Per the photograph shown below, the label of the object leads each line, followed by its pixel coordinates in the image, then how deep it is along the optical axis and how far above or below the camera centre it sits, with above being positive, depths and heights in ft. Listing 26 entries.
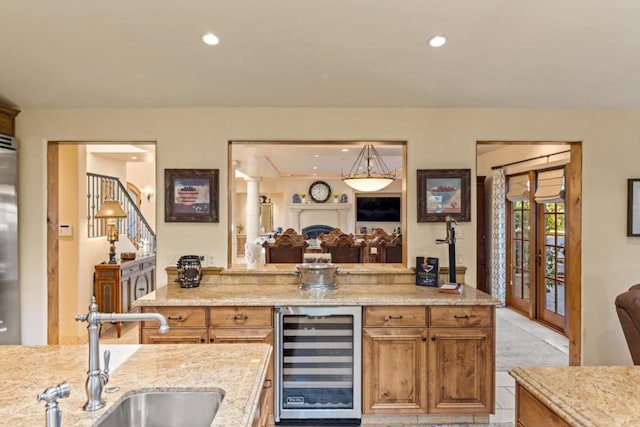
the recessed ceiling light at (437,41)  8.41 +3.83
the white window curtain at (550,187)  15.92 +1.18
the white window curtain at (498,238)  19.94 -1.24
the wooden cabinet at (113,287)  14.73 -2.84
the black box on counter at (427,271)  10.56 -1.58
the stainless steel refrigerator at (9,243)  10.57 -0.82
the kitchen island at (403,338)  9.11 -2.94
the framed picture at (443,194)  11.24 +0.59
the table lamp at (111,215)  15.04 -0.04
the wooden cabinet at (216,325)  9.14 -2.65
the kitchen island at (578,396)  3.80 -1.99
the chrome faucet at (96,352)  4.16 -1.52
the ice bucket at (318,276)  10.41 -1.68
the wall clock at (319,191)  41.42 +2.49
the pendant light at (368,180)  20.17 +1.82
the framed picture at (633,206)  11.16 +0.23
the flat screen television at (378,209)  40.70 +0.54
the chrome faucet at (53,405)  3.21 -1.62
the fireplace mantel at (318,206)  41.01 +0.86
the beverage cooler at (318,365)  9.14 -3.62
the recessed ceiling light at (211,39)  8.36 +3.86
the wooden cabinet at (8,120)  10.66 +2.65
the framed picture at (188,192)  11.19 +0.64
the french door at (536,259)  16.76 -2.15
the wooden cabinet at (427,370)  9.11 -3.70
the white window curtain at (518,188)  18.56 +1.28
